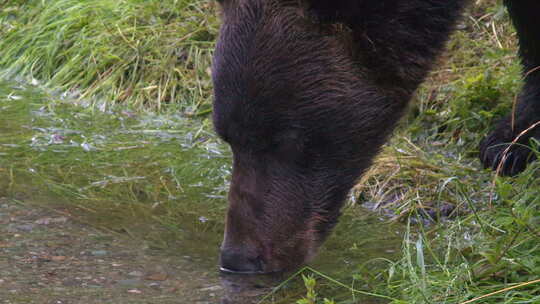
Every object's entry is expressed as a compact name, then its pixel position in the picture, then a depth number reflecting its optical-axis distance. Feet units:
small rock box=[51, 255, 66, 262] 23.53
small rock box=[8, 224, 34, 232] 25.64
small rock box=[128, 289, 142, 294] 21.58
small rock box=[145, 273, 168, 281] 22.67
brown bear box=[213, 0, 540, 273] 22.88
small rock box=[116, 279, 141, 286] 22.09
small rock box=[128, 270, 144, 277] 22.80
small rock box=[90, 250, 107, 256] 24.35
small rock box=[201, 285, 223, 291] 22.22
